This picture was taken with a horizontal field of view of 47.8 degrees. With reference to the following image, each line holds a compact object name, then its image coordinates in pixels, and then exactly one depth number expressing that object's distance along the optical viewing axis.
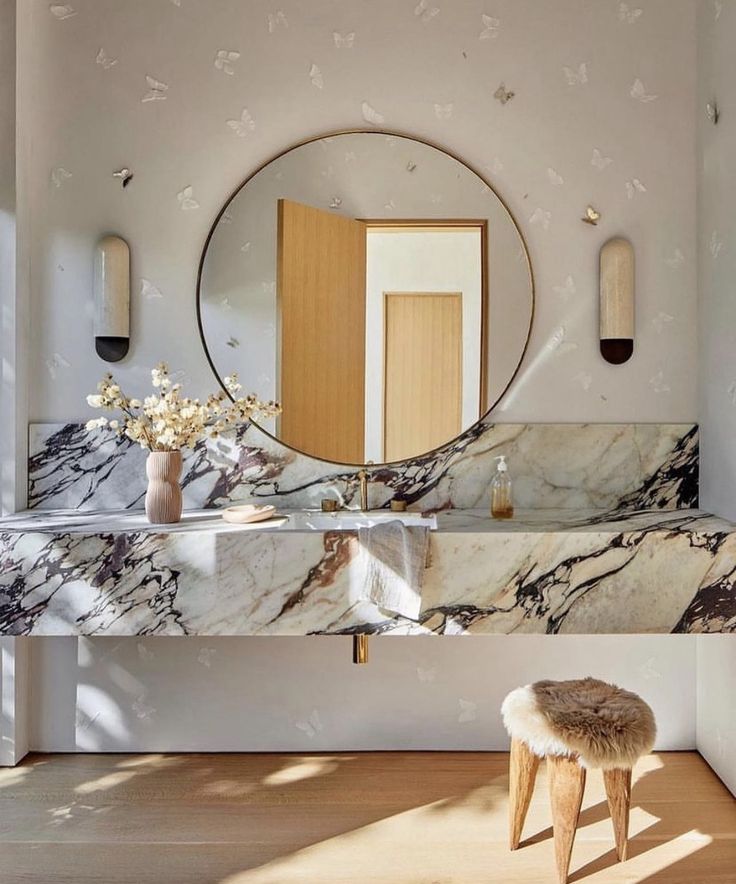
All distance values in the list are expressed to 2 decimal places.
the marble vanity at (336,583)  2.31
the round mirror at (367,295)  2.78
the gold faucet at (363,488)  2.83
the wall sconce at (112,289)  2.79
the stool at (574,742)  2.06
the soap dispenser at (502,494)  2.69
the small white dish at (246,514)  2.51
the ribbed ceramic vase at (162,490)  2.52
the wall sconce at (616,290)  2.79
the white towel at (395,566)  2.29
